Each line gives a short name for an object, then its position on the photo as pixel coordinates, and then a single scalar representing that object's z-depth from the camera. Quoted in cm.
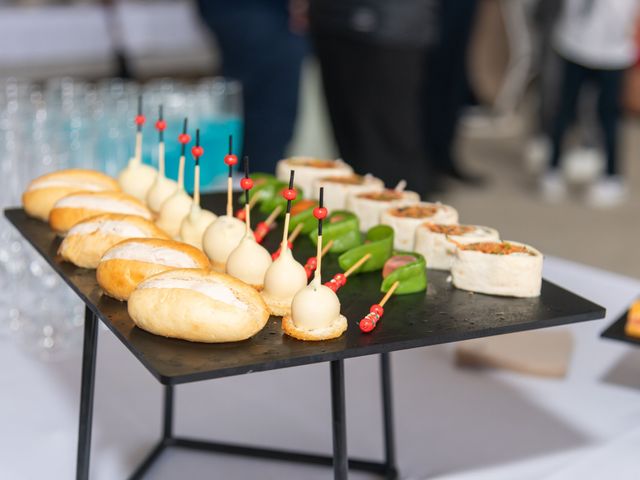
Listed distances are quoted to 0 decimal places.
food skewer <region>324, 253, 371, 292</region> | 114
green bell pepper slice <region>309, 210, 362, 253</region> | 134
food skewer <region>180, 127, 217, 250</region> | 128
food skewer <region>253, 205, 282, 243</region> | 139
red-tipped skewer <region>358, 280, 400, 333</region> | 106
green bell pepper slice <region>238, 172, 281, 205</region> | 154
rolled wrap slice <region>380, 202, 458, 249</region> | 137
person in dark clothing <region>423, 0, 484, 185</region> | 482
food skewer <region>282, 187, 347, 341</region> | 102
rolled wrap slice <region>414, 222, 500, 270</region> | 129
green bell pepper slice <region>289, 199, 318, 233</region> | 142
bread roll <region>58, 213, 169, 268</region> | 123
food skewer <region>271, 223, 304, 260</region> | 136
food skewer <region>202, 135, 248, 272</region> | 121
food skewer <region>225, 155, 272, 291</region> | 114
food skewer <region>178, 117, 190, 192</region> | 131
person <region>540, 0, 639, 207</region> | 454
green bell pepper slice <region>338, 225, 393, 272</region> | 125
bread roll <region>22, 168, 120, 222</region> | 144
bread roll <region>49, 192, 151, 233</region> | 135
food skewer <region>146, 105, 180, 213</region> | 143
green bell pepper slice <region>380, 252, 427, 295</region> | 119
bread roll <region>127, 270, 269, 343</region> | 101
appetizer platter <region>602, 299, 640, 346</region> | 151
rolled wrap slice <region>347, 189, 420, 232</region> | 145
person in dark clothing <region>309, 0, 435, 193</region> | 342
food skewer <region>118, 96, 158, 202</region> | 149
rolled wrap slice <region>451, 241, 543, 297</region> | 120
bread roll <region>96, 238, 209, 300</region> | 113
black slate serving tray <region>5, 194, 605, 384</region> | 97
